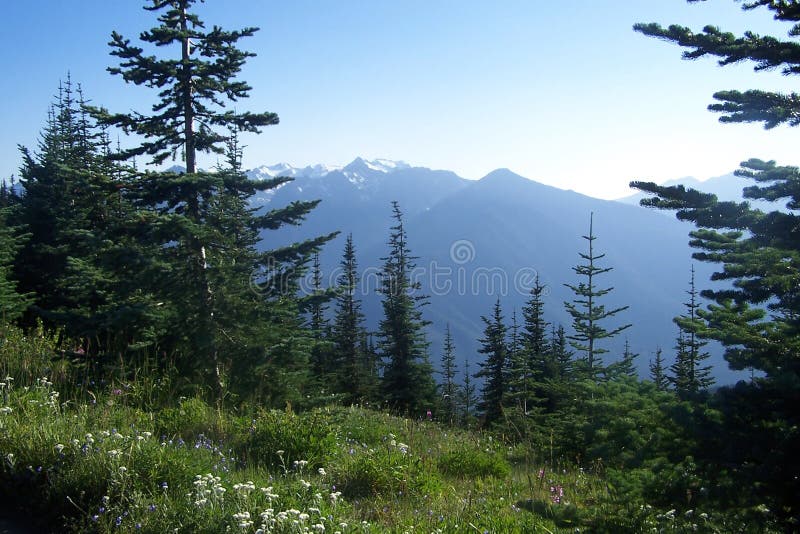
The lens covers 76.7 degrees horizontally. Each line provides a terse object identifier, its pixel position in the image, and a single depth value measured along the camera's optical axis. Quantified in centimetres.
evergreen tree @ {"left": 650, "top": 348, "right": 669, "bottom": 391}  4374
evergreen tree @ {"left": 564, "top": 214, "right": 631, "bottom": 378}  1797
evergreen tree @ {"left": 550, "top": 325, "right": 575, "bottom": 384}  2345
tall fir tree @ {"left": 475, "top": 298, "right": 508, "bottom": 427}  3059
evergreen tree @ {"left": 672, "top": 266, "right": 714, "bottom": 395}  3008
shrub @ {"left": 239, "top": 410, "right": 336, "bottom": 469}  520
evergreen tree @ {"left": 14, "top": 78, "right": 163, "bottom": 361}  803
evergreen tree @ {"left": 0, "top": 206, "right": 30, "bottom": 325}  1245
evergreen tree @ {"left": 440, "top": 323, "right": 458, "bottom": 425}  4210
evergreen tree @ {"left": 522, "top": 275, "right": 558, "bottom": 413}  2805
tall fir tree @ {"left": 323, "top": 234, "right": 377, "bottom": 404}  3088
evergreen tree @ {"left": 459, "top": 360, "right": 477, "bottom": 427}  4106
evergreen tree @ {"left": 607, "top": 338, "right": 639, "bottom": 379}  1528
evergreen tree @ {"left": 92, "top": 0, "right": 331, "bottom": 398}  814
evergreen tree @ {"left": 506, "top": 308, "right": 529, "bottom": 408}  1991
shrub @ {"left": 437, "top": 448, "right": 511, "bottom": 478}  613
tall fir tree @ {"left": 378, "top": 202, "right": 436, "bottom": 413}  2862
